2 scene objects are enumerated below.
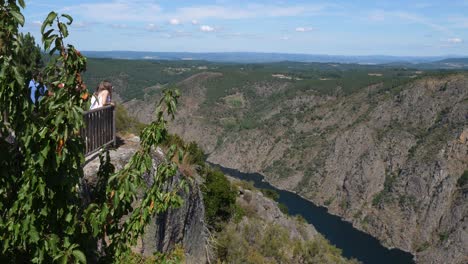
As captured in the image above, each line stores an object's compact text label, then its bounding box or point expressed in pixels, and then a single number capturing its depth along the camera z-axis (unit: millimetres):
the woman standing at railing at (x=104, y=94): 9045
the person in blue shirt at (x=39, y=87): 4287
